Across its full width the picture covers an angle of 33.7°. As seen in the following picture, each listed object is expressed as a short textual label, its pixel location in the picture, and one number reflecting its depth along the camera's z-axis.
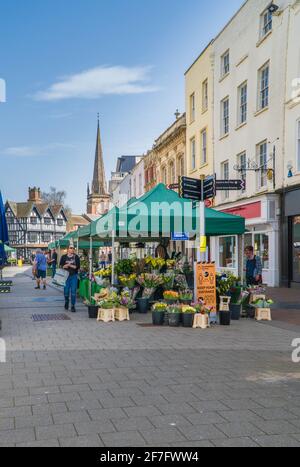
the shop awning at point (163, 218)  11.37
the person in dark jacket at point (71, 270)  12.69
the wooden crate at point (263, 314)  11.02
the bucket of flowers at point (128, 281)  11.98
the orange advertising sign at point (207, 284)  10.57
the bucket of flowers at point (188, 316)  9.95
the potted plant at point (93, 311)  11.12
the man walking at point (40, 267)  20.88
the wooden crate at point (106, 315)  10.62
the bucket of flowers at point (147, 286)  11.92
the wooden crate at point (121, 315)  10.78
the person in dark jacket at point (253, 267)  12.60
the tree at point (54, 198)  109.40
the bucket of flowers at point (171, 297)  10.73
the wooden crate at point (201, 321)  9.80
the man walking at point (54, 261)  27.39
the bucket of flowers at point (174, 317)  10.01
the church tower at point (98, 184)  115.56
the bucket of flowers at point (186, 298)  10.63
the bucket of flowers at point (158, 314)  10.18
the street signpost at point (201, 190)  10.34
